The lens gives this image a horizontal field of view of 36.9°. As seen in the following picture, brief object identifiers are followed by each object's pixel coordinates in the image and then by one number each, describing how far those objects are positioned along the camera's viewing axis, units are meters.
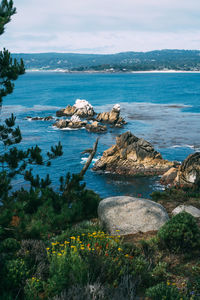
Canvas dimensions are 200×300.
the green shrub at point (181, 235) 8.99
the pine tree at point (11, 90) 13.23
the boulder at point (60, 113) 76.88
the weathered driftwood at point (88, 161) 16.80
